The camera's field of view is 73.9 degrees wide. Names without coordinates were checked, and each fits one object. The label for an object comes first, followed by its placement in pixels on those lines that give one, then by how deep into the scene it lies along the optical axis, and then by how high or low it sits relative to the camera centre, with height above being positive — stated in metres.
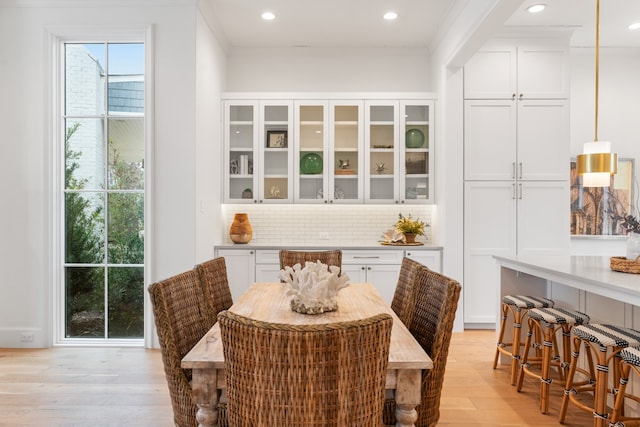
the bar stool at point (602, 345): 2.12 -0.71
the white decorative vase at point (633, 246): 2.57 -0.25
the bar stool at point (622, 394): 1.99 -0.93
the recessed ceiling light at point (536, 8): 3.86 +1.82
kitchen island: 2.26 -0.47
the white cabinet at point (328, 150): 4.74 +0.62
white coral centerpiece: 1.99 -0.39
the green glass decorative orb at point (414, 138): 4.75 +0.75
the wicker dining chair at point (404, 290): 2.21 -0.47
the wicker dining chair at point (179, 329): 1.69 -0.55
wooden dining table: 1.45 -0.57
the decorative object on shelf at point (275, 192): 4.80 +0.14
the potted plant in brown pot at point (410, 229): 4.57 -0.26
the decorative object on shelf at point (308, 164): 4.80 +0.46
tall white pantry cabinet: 4.42 +0.49
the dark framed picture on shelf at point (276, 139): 4.79 +0.74
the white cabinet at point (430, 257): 4.43 -0.54
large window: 3.88 +0.06
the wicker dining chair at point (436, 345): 1.76 -0.60
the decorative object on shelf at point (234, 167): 4.77 +0.42
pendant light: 2.78 +0.28
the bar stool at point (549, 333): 2.60 -0.80
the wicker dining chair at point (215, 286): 2.25 -0.47
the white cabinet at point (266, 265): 4.47 -0.64
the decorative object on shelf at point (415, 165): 4.75 +0.44
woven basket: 2.52 -0.36
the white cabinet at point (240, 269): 4.47 -0.68
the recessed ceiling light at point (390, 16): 4.14 +1.86
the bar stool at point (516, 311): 3.00 -0.79
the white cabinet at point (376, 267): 4.46 -0.65
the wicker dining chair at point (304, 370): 1.11 -0.44
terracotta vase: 4.66 -0.28
